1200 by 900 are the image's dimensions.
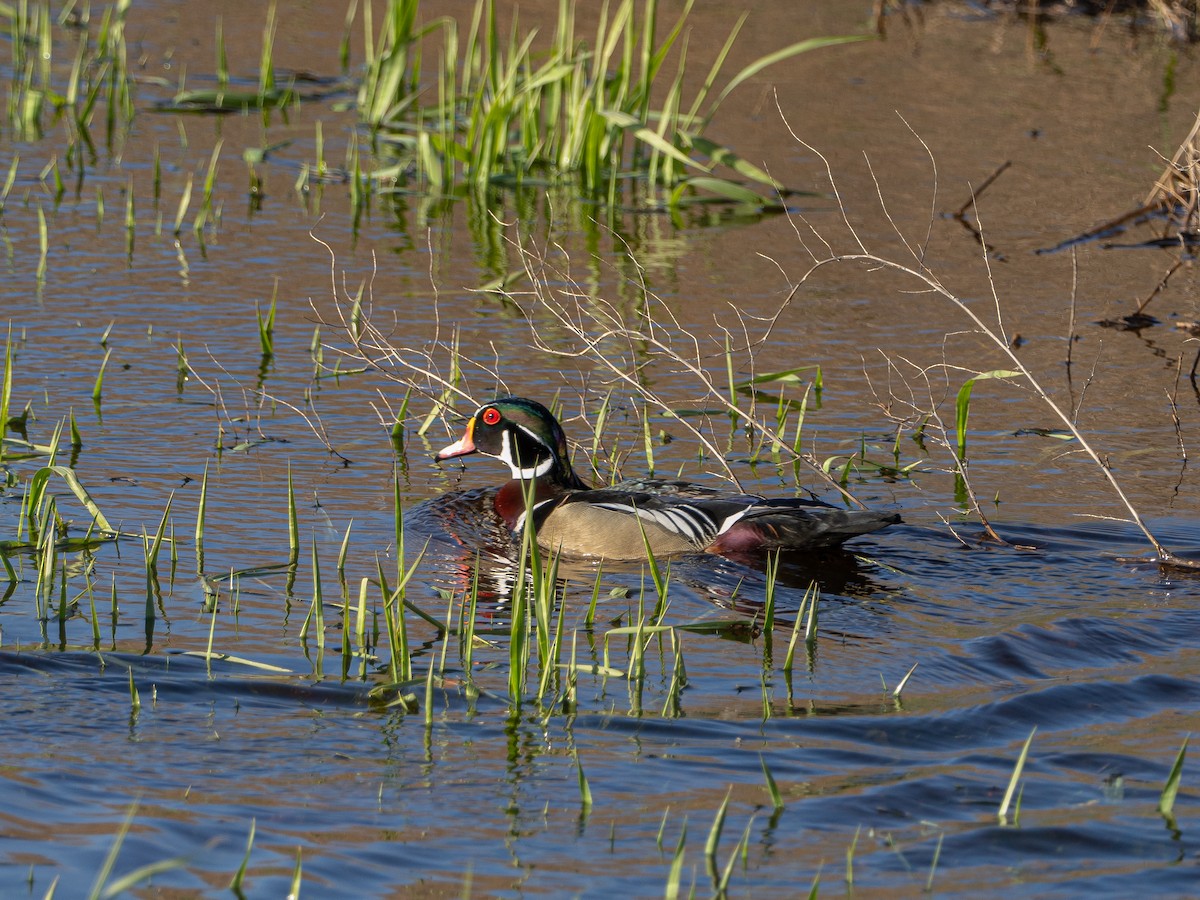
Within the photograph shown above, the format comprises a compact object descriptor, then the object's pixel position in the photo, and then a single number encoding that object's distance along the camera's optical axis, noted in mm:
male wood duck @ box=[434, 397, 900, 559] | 14492
